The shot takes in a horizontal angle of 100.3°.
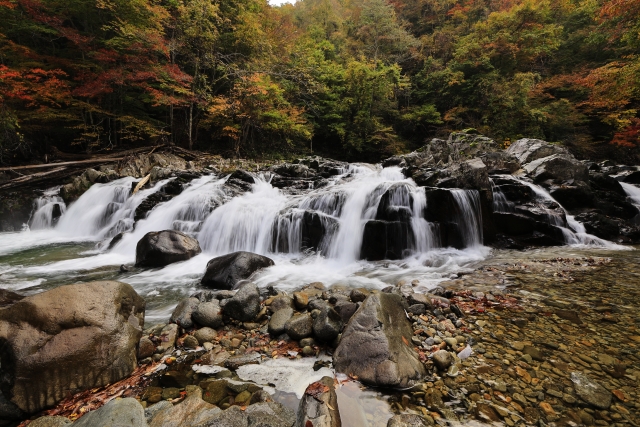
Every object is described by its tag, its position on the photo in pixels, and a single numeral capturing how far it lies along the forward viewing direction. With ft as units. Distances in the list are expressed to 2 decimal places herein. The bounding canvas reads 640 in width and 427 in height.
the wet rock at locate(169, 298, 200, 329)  12.16
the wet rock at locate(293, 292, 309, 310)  13.41
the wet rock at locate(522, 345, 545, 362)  9.12
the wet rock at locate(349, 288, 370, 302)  13.64
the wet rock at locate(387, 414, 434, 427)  6.47
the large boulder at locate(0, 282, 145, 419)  7.77
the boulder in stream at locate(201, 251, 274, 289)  18.29
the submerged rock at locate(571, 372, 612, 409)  7.29
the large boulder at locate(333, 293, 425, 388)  8.13
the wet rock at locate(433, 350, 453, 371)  8.75
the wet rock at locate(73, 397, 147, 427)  5.69
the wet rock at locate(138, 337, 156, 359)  10.07
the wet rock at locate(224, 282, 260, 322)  12.48
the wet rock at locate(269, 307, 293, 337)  11.45
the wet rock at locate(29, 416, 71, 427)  6.69
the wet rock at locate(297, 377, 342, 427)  6.47
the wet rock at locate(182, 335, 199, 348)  10.84
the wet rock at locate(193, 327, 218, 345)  11.25
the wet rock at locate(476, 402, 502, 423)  6.95
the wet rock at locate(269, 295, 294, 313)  13.26
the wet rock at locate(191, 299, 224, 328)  12.11
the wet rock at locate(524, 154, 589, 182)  31.91
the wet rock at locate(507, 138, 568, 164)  40.68
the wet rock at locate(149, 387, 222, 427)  6.61
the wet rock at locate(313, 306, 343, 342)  10.33
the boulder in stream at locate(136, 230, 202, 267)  22.63
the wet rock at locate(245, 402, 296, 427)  6.52
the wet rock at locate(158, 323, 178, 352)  10.73
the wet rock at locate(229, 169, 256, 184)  39.06
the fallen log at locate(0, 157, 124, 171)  36.79
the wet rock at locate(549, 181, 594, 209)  29.89
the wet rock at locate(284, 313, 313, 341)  10.88
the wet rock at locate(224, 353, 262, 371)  9.64
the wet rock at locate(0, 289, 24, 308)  13.16
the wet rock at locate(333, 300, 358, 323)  11.66
